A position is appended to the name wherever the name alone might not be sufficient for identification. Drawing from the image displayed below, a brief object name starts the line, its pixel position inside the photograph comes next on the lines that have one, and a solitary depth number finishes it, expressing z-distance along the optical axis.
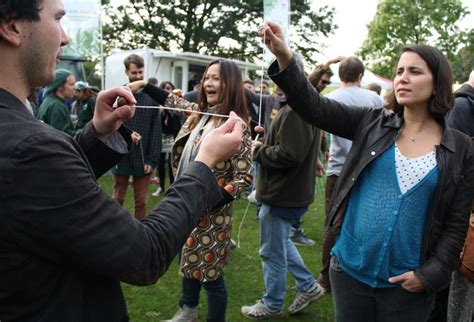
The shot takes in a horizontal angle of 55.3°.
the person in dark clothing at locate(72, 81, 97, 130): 6.09
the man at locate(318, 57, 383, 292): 4.60
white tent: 13.52
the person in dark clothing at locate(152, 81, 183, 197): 7.45
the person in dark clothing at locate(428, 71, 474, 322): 2.94
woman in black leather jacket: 2.23
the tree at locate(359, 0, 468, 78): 27.14
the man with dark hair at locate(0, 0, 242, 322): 1.00
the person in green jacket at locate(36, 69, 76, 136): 5.54
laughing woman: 3.14
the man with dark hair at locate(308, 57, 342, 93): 3.92
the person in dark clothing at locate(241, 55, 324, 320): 3.69
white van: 14.42
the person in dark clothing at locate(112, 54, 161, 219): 5.22
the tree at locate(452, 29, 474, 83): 48.10
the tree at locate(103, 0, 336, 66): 26.66
